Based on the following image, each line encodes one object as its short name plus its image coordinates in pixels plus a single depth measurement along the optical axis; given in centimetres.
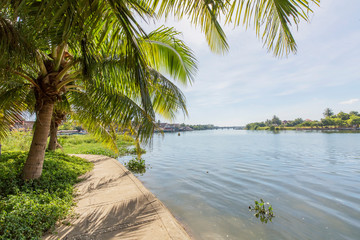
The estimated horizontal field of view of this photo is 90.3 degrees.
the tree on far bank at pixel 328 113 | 10388
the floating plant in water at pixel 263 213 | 494
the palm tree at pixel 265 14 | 213
